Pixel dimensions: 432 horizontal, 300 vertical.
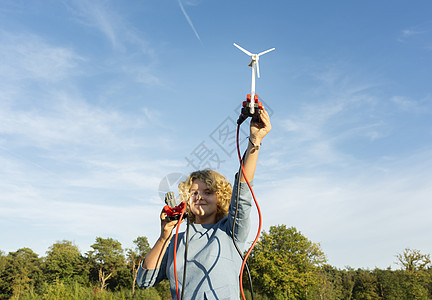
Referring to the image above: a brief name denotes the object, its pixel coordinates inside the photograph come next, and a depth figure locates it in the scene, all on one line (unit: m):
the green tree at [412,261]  30.77
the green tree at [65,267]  36.22
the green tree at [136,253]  36.94
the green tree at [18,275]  35.66
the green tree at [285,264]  29.28
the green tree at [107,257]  36.91
